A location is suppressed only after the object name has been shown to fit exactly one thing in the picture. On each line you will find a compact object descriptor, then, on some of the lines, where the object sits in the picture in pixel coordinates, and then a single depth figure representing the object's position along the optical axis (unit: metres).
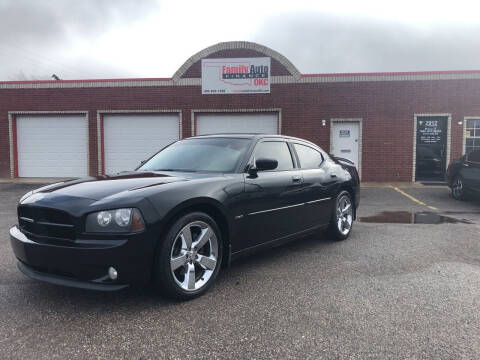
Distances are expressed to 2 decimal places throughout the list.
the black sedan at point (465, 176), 9.51
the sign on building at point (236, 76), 14.75
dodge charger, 2.95
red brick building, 14.24
